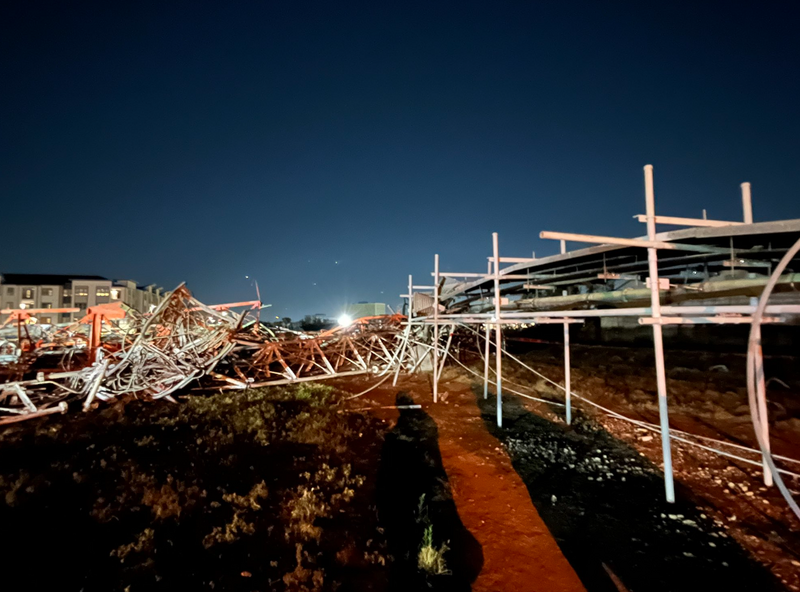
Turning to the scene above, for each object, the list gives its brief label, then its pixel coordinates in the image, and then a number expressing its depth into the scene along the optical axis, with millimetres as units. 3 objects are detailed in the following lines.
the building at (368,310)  41562
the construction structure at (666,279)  4265
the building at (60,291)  46938
